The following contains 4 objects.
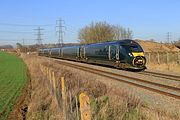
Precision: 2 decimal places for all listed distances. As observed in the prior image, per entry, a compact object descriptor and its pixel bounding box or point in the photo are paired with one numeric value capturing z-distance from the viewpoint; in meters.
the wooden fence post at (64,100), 9.52
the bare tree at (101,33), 100.25
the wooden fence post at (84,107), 6.18
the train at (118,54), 29.88
